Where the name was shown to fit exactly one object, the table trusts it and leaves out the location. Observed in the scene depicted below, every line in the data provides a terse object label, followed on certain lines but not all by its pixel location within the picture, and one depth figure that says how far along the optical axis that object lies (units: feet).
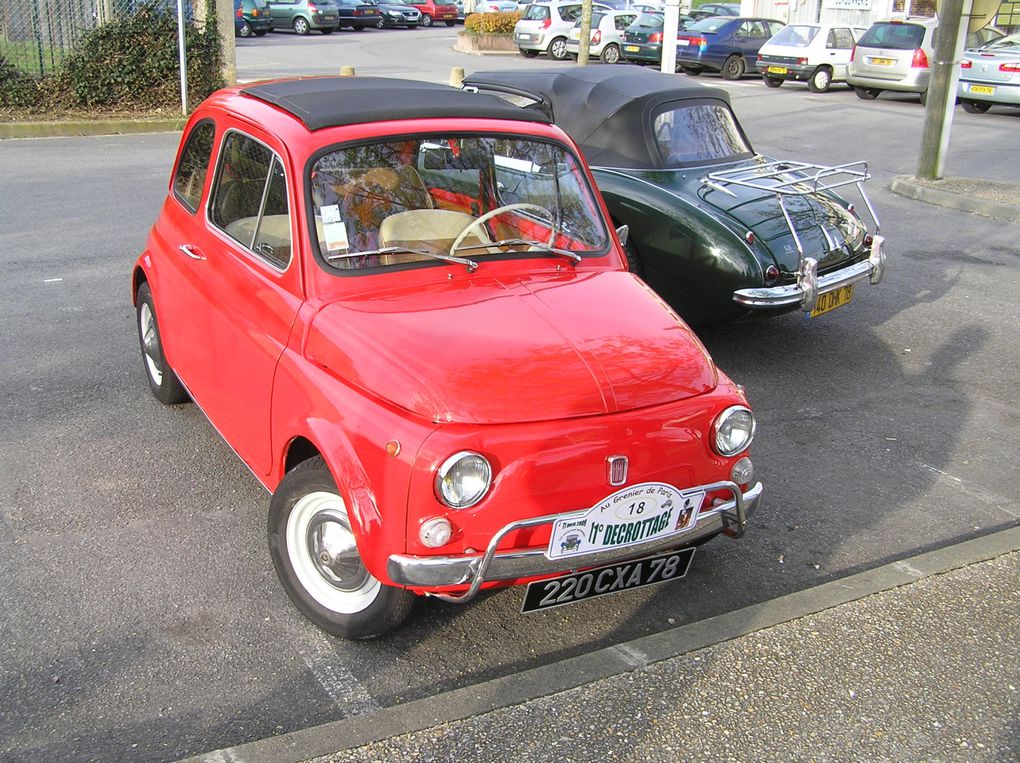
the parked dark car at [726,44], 87.51
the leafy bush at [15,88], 49.42
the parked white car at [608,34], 95.71
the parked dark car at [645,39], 90.99
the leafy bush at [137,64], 51.08
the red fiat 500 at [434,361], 10.97
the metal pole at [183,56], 50.90
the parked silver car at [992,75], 64.80
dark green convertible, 21.43
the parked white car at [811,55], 78.07
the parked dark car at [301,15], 115.96
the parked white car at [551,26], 98.63
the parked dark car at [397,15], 130.93
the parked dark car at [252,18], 109.60
